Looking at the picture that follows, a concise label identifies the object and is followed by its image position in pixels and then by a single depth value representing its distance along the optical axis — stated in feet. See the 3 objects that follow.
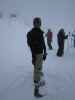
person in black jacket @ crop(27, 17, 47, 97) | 11.27
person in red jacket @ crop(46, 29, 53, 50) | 30.66
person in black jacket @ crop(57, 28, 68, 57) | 24.13
